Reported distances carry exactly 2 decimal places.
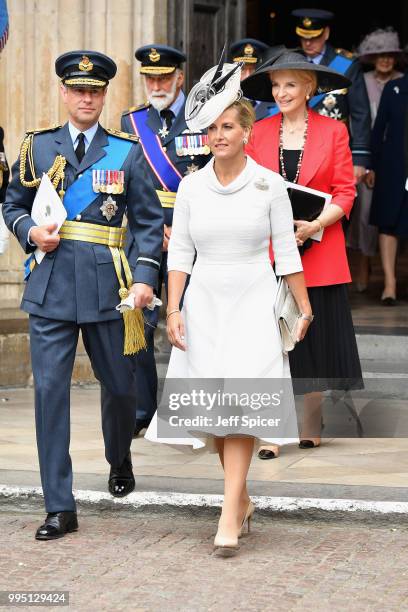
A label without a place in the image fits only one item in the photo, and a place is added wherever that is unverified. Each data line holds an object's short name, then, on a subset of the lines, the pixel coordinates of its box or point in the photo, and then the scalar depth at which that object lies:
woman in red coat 15.47
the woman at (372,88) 24.16
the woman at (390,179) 23.14
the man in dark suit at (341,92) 18.59
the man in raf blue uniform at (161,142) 16.66
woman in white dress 12.28
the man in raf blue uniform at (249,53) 18.73
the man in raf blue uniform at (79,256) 12.78
